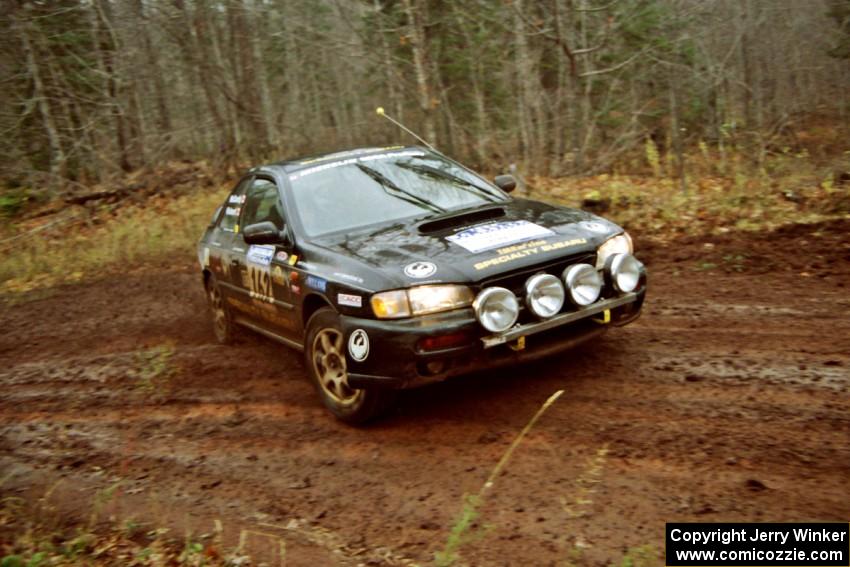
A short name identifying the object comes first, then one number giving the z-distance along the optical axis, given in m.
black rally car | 4.41
